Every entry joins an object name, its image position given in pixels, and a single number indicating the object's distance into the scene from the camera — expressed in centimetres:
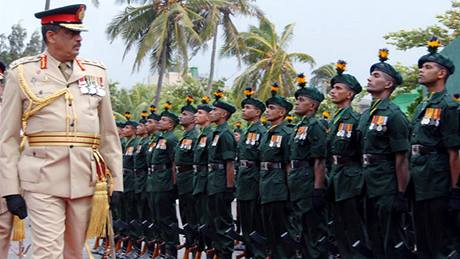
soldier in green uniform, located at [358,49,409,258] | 694
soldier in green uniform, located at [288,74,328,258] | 809
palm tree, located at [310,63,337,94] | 3419
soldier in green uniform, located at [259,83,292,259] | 855
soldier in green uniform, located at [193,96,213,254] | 979
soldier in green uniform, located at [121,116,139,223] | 1188
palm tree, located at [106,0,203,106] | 2616
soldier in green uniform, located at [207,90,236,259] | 943
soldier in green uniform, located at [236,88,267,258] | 898
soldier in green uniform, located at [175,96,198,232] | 1026
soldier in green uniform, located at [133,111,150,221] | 1135
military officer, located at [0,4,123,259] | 536
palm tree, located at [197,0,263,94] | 2817
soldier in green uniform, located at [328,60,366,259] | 734
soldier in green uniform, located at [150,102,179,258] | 1046
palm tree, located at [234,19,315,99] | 3025
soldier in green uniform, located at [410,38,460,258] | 643
